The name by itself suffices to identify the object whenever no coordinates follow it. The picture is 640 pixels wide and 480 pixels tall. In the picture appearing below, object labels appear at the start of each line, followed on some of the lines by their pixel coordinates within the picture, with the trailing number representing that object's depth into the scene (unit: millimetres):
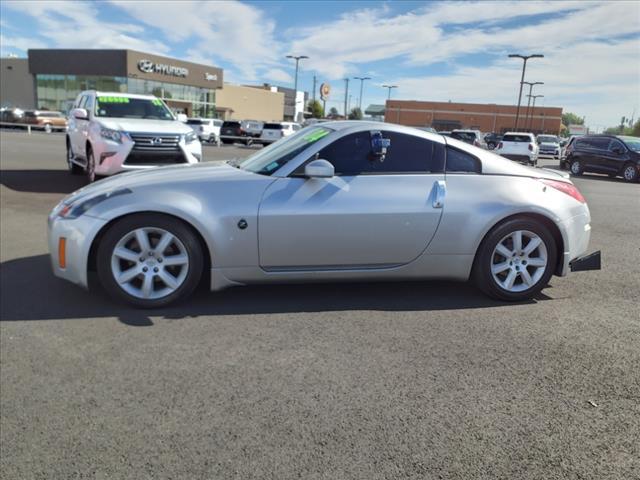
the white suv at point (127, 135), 9148
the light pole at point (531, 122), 82438
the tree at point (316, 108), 104438
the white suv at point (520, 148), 23578
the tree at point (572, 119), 175562
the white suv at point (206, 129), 32688
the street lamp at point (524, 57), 44766
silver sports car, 3967
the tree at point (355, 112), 98869
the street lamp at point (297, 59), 48622
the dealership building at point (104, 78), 52156
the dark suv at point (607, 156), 18125
